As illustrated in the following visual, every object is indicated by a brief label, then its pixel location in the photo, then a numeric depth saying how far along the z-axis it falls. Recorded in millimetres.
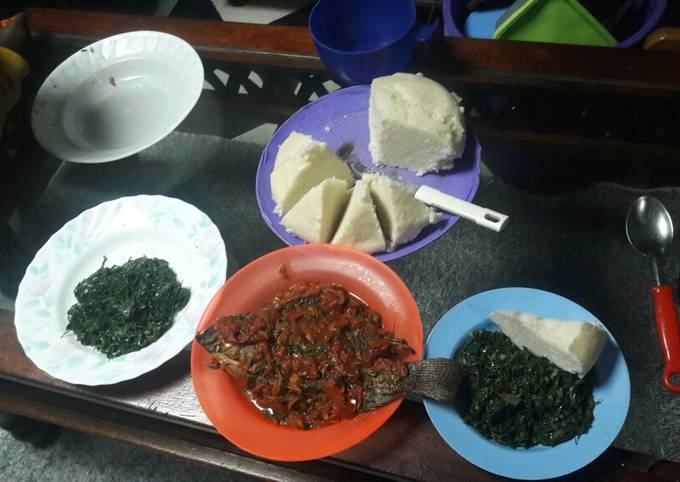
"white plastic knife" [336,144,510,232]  798
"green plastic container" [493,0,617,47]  1057
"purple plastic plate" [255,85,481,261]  836
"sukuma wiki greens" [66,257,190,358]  836
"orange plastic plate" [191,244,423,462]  700
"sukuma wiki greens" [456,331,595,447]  720
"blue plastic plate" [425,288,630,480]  695
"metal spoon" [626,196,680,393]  844
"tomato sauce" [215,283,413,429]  740
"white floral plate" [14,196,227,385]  815
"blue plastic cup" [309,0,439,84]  881
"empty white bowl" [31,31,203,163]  939
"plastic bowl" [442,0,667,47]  1083
